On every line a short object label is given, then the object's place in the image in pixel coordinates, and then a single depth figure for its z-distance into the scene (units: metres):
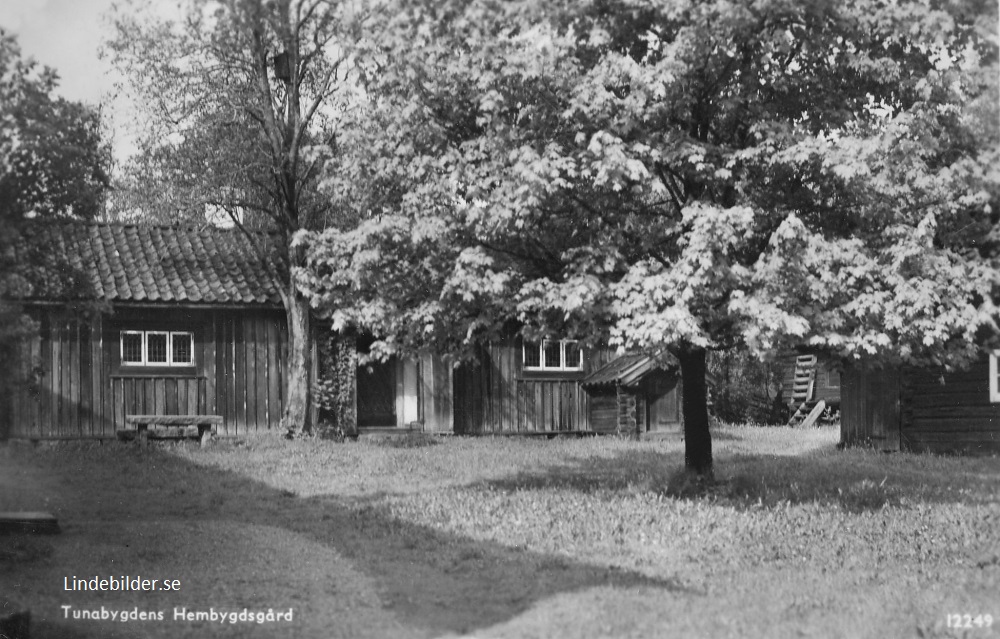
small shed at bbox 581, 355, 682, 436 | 25.55
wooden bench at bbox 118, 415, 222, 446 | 21.11
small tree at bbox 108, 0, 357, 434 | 17.03
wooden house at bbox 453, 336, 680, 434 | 25.62
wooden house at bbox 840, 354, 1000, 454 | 20.28
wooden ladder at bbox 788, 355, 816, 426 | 33.85
